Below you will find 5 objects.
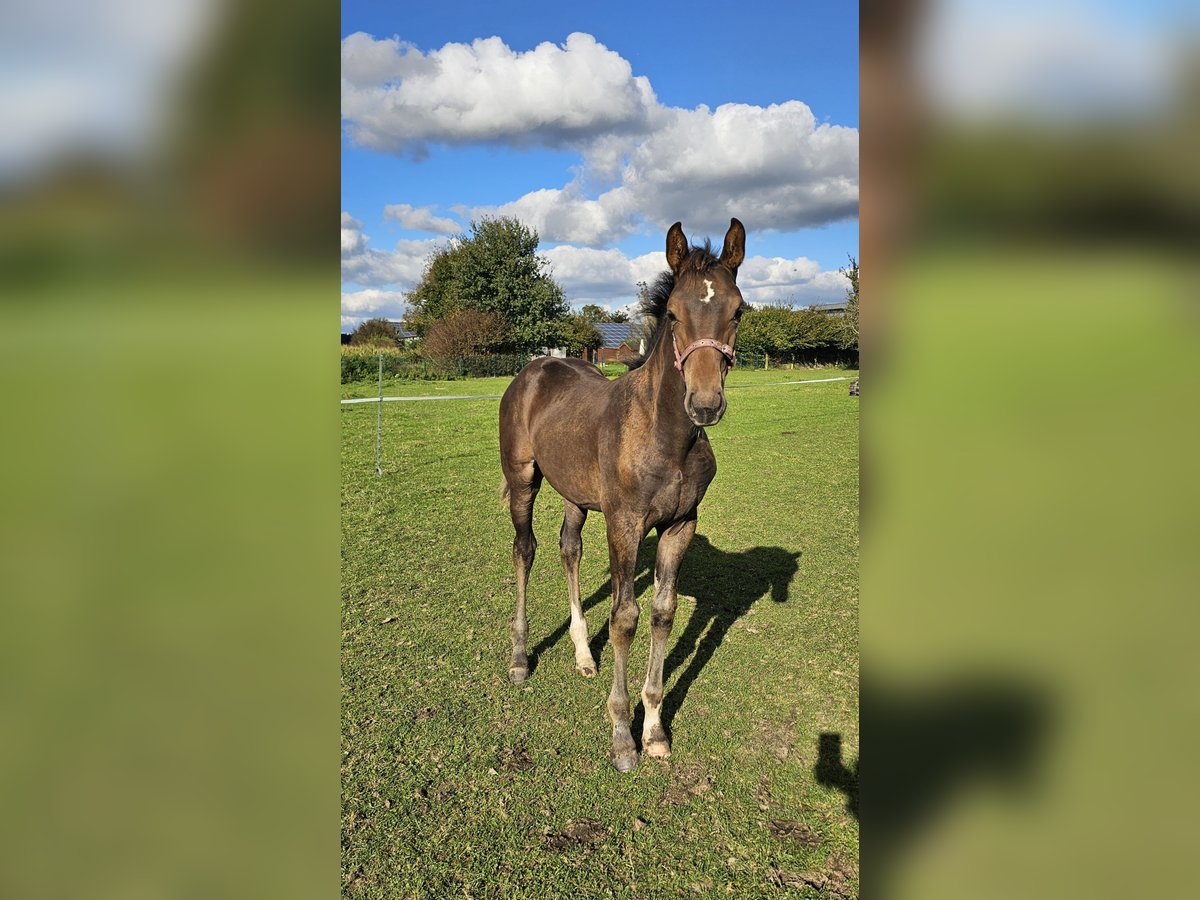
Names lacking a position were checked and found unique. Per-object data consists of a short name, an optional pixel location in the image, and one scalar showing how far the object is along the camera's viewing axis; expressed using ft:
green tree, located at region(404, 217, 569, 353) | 170.91
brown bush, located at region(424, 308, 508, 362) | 142.82
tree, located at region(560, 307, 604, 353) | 176.35
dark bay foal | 10.04
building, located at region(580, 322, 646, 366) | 196.19
